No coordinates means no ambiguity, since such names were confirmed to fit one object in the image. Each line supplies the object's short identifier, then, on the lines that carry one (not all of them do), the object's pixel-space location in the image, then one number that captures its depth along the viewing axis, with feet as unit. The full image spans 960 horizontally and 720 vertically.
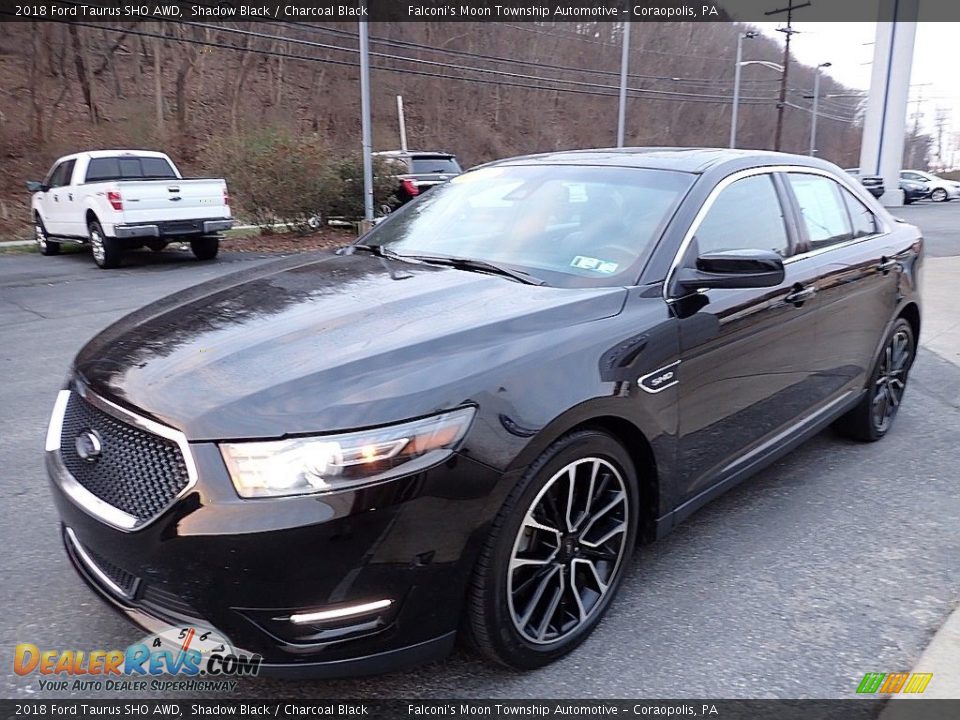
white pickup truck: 39.37
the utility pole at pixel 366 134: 52.65
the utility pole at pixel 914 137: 303.01
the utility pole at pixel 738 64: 131.75
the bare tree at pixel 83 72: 106.11
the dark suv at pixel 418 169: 57.67
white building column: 71.72
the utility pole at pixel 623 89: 89.81
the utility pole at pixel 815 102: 176.14
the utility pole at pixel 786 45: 137.39
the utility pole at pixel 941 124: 337.52
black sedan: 6.79
